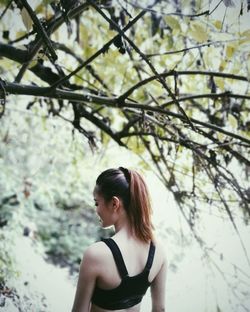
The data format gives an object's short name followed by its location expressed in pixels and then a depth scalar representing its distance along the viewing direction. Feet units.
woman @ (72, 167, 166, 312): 5.03
